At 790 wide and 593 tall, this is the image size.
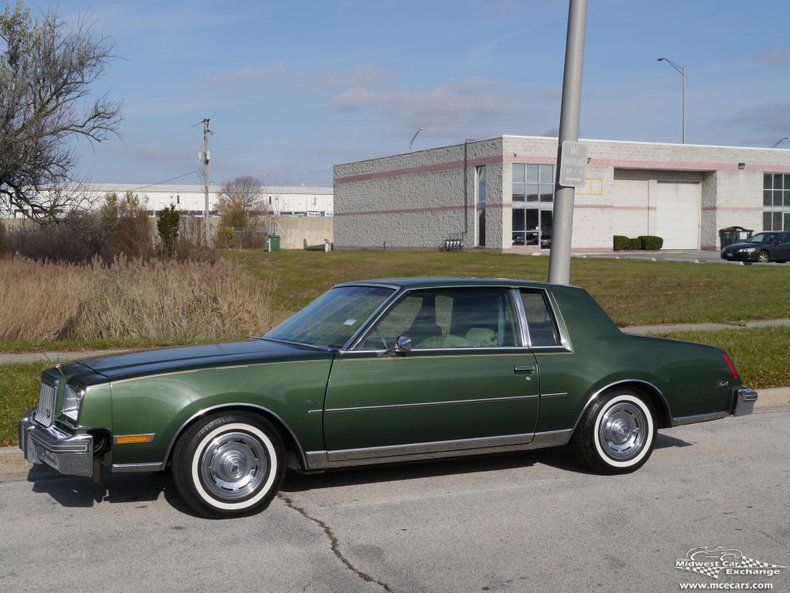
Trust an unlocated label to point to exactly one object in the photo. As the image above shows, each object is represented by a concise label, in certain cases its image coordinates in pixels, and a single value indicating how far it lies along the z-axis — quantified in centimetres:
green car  562
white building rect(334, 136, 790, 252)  4703
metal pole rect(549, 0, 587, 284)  1040
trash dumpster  5038
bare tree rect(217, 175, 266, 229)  8107
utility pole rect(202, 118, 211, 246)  5366
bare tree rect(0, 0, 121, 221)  2231
